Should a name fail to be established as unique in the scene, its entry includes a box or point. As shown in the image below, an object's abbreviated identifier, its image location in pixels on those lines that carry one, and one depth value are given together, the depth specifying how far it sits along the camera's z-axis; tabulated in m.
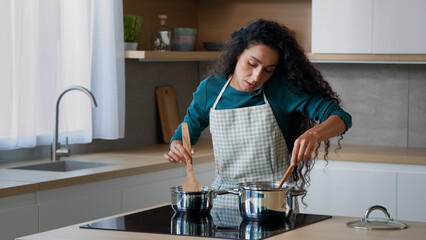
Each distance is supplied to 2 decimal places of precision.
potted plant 4.45
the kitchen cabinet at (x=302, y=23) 4.31
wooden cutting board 4.91
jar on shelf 4.67
